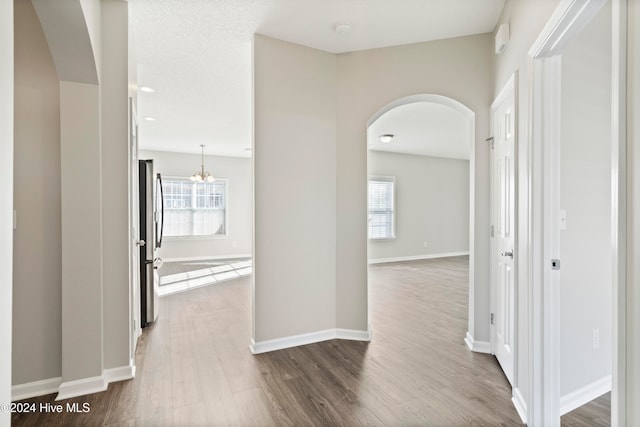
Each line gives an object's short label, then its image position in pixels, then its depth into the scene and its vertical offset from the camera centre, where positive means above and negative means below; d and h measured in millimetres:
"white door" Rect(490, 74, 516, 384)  2221 -129
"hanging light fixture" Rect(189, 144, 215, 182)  7469 +792
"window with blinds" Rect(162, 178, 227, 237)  8133 +88
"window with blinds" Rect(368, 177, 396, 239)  8055 +70
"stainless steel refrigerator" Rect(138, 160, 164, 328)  3348 -312
